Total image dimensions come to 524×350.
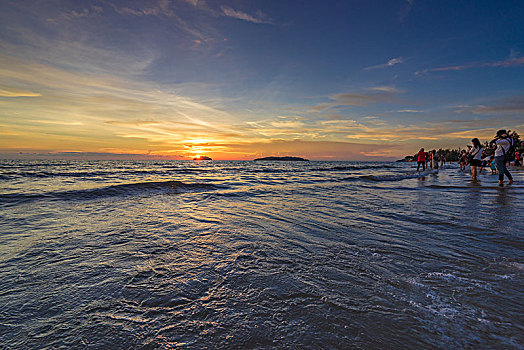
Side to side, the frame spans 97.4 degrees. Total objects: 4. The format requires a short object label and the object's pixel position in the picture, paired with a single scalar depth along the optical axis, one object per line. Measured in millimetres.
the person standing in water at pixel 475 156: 14223
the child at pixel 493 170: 20866
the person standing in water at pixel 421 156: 28150
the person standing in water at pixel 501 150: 11523
